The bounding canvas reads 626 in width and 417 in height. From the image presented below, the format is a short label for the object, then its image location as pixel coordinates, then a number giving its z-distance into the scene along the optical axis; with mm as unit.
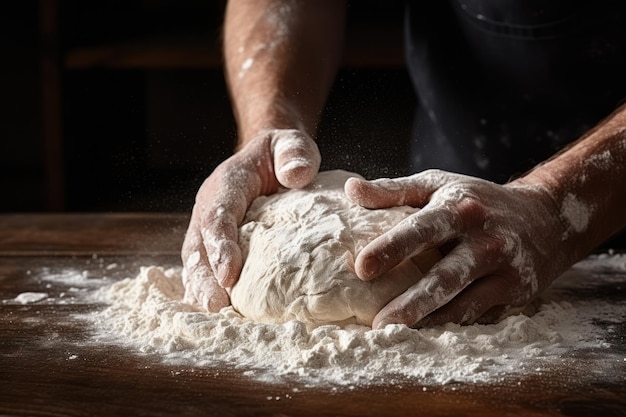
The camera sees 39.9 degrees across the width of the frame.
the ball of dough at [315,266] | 1069
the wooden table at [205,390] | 878
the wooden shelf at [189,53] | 2418
